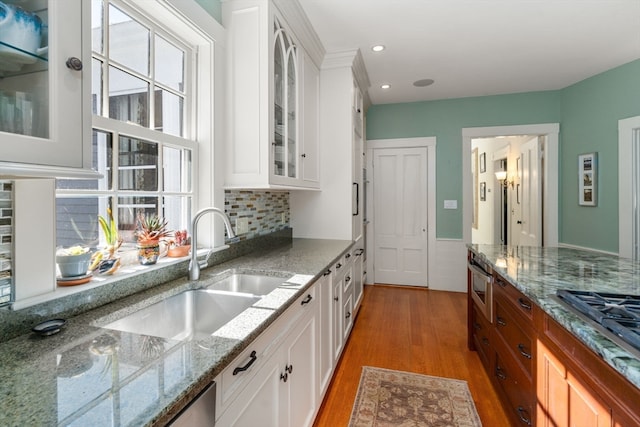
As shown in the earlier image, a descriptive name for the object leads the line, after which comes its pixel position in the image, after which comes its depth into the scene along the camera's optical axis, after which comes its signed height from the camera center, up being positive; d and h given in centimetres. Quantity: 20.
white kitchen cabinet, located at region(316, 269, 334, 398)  174 -72
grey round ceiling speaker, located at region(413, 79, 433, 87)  351 +153
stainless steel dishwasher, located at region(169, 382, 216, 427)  66 -46
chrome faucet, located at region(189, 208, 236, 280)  147 -18
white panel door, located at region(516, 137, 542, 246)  393 +24
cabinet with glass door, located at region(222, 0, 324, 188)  181 +74
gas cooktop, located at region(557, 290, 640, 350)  88 -34
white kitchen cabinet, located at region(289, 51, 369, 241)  284 +48
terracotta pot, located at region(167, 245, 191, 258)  160 -21
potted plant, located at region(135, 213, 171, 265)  142 -12
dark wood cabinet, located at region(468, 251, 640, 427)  86 -60
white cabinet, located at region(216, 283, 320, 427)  89 -60
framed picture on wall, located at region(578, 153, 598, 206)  331 +38
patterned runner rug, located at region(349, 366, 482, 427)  175 -119
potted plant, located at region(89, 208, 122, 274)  124 -17
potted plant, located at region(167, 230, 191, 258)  160 -18
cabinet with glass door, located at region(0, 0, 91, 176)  68 +30
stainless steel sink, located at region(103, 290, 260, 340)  115 -43
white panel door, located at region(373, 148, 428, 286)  427 -4
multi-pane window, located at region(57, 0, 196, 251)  126 +39
